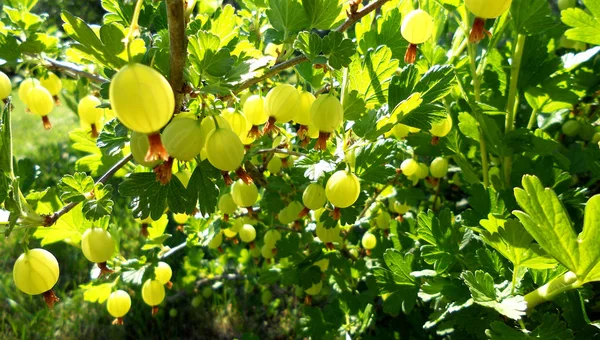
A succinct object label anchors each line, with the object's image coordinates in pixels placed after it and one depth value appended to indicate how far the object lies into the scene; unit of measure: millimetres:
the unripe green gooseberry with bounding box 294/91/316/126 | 244
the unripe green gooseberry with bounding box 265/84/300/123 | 223
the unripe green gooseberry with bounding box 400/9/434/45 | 238
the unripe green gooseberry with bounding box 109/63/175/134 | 141
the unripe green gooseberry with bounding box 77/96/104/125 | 345
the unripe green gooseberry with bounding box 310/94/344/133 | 214
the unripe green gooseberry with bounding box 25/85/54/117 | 345
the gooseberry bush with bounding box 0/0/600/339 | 192
